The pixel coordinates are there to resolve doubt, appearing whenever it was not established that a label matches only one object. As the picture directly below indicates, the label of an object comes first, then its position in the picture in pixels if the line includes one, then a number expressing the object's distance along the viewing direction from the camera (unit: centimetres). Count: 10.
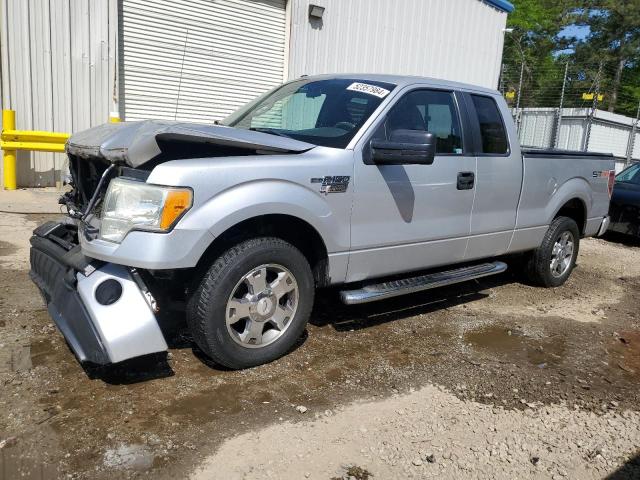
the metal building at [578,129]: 1866
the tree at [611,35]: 3766
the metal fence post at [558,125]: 1763
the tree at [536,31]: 3831
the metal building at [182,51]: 873
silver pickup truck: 308
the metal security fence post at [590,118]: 1734
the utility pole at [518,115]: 1696
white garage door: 980
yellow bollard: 839
